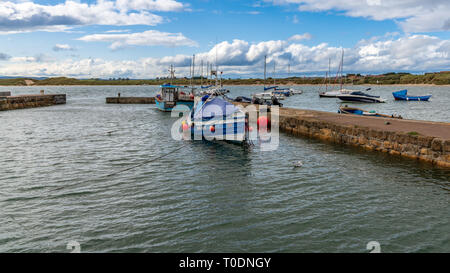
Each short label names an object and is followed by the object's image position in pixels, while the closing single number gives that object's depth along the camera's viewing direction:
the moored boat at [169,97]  46.59
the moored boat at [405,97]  69.81
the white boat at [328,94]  81.36
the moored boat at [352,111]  32.28
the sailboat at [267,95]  78.32
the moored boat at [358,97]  65.19
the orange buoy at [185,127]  23.67
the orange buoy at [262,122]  31.12
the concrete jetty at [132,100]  65.88
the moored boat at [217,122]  20.59
